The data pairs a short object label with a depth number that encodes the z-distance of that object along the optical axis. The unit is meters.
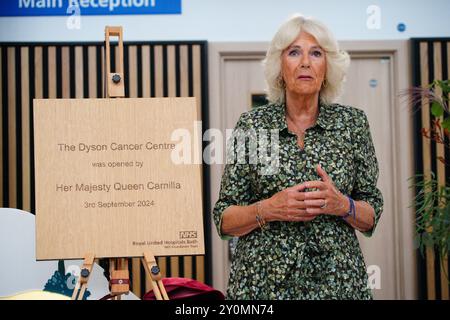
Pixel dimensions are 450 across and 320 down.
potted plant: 3.71
